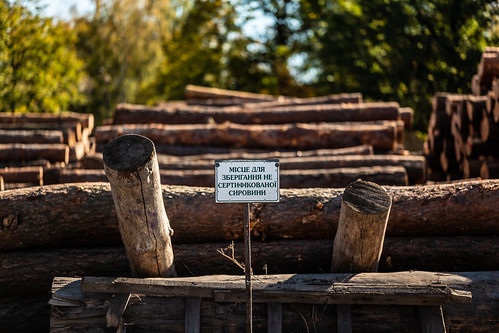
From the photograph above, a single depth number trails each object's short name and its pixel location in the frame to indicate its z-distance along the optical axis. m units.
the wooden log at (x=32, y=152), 8.55
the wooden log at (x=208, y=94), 13.37
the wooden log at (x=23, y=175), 7.82
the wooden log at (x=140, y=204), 4.07
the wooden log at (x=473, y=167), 8.22
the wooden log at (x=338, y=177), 6.86
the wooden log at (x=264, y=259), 4.94
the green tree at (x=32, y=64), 15.32
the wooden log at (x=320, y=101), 11.09
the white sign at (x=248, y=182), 3.95
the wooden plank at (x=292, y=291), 4.18
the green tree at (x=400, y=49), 17.11
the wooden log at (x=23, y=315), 4.96
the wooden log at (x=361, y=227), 4.22
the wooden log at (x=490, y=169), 7.38
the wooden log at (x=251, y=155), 7.66
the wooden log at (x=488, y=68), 7.86
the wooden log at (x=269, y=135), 8.80
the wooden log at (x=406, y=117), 10.88
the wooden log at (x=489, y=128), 7.62
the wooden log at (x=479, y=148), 8.05
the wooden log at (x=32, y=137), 9.02
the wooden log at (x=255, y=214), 4.92
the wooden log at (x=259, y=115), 9.96
